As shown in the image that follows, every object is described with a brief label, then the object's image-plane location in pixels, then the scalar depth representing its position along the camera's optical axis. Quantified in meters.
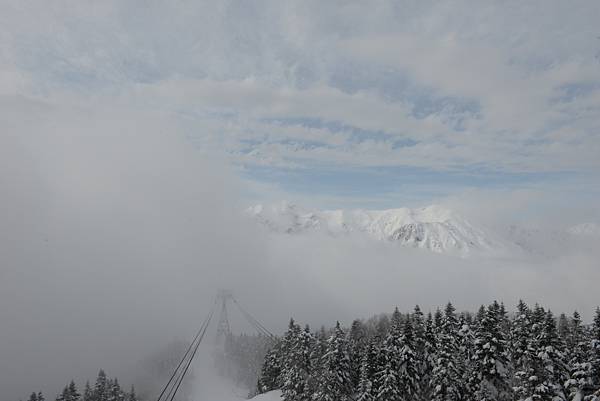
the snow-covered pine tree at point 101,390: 79.88
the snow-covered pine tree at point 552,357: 36.44
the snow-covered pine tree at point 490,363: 42.00
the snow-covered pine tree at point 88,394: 81.94
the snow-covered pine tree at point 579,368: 32.44
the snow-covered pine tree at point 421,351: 49.03
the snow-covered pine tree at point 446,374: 42.50
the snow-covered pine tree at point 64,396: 72.69
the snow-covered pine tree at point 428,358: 48.38
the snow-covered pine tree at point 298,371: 61.53
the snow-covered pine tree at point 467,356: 43.56
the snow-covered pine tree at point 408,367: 47.84
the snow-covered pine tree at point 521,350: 36.59
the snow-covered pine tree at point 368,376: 49.91
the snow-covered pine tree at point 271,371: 88.44
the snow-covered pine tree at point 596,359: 32.72
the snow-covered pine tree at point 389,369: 46.34
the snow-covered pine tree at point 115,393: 79.29
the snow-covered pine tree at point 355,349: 61.70
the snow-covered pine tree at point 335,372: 53.41
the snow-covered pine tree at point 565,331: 59.39
